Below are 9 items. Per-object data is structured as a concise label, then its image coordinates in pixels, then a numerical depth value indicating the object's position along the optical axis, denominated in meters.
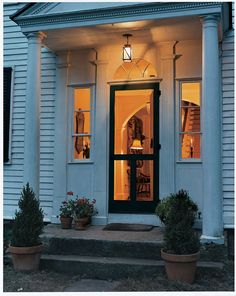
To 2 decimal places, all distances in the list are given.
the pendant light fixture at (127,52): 6.67
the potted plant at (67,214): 6.61
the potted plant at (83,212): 6.48
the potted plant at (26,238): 5.25
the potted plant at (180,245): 4.64
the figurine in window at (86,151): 7.29
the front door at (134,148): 6.89
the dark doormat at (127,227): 6.38
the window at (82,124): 7.29
